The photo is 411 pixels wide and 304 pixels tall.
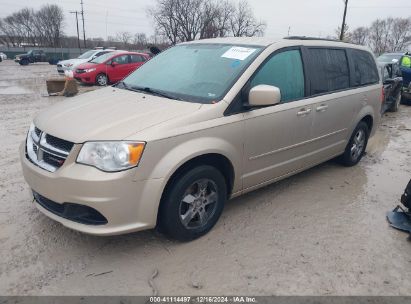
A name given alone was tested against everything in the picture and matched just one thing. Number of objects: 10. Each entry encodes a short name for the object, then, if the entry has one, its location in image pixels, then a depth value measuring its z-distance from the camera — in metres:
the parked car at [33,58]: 38.06
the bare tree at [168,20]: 53.22
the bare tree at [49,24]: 80.38
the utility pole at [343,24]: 30.80
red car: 14.72
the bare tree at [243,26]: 58.66
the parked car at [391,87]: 9.23
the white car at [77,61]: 17.55
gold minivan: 2.64
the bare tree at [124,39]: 78.88
